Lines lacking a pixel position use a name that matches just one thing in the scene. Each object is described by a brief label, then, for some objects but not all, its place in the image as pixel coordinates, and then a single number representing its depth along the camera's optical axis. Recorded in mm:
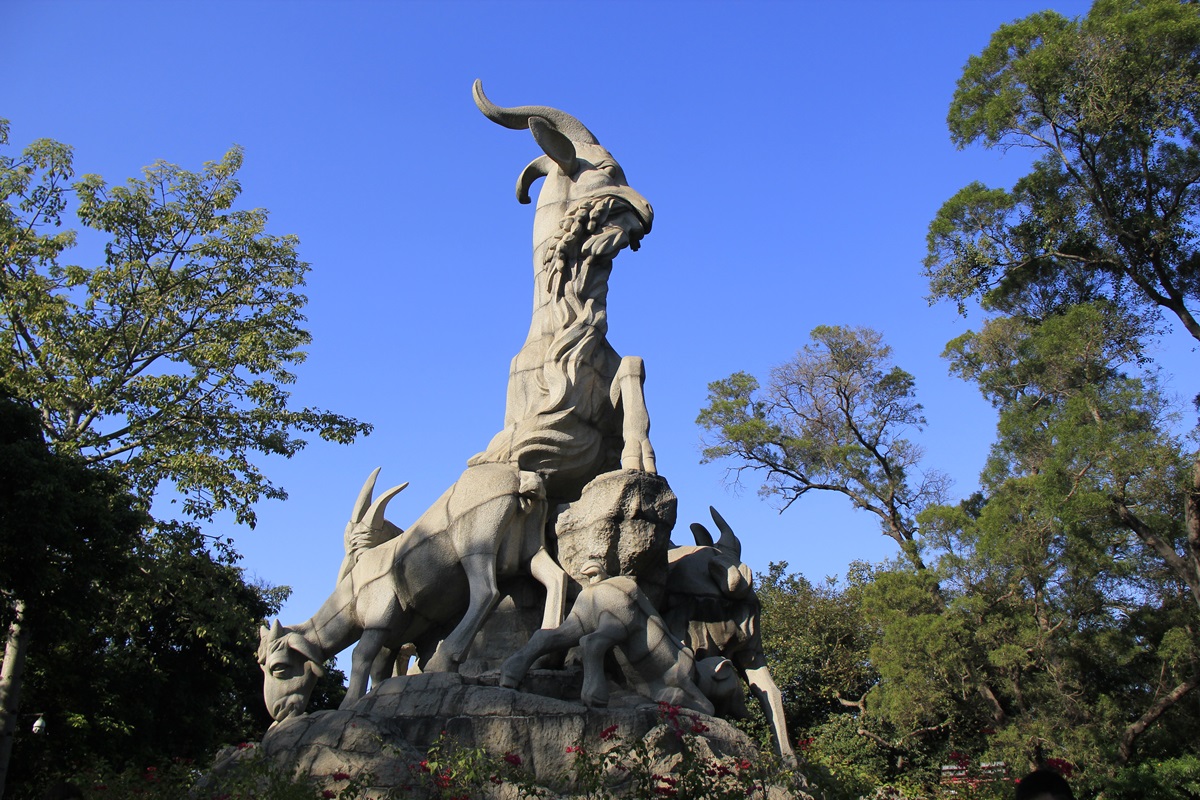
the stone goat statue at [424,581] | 7168
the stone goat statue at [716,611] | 7398
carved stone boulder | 6879
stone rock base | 5500
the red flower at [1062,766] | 3444
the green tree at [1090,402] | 15656
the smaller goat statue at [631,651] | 6344
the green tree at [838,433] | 22078
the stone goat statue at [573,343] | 7680
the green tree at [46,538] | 11703
